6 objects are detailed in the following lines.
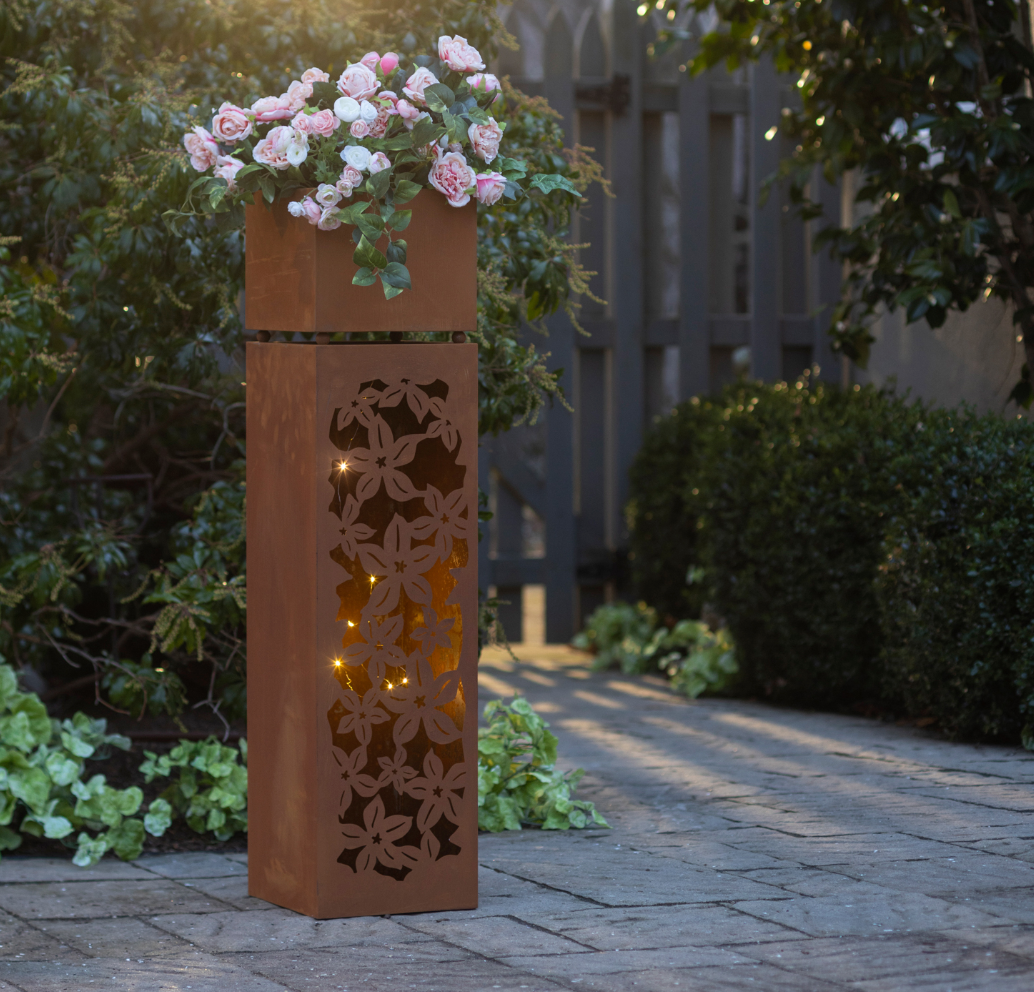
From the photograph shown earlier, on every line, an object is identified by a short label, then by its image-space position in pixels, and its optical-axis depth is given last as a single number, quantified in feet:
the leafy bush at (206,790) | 14.65
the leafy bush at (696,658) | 22.17
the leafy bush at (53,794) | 14.12
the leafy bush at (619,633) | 25.14
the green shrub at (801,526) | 19.35
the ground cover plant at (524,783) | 14.82
